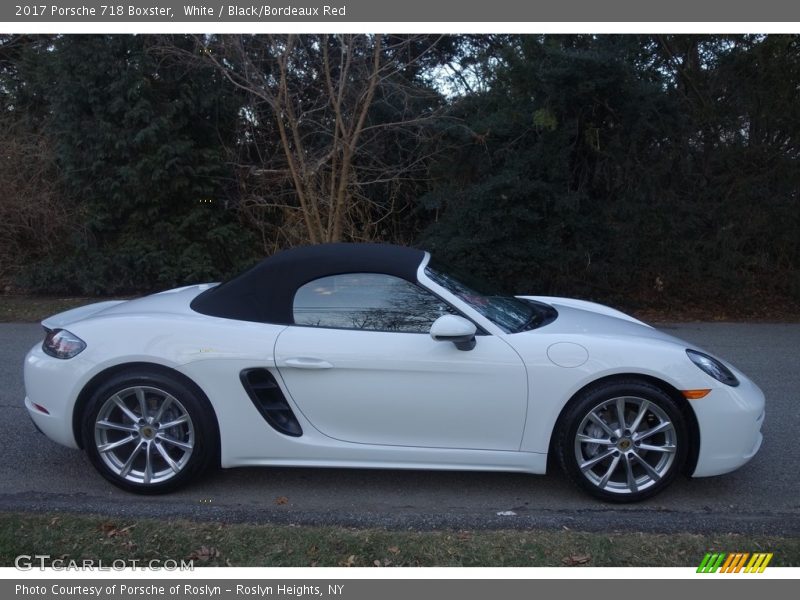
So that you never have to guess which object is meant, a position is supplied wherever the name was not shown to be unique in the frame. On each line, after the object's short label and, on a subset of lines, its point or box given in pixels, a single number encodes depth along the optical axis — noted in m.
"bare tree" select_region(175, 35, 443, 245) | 10.66
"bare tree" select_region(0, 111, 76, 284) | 12.26
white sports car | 3.97
